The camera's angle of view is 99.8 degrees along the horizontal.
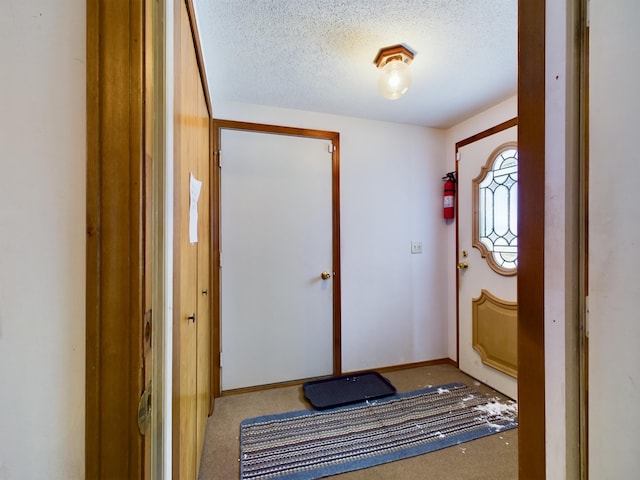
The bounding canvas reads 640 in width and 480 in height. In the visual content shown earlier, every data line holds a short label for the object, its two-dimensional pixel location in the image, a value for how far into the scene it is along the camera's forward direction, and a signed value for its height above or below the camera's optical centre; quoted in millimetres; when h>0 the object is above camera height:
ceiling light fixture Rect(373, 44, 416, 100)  1566 +1025
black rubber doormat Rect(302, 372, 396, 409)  2045 -1221
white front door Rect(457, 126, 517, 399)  2145 -432
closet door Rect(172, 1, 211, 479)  819 -108
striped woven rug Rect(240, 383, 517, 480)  1502 -1248
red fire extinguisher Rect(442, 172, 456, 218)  2650 +471
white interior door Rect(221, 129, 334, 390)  2199 -159
